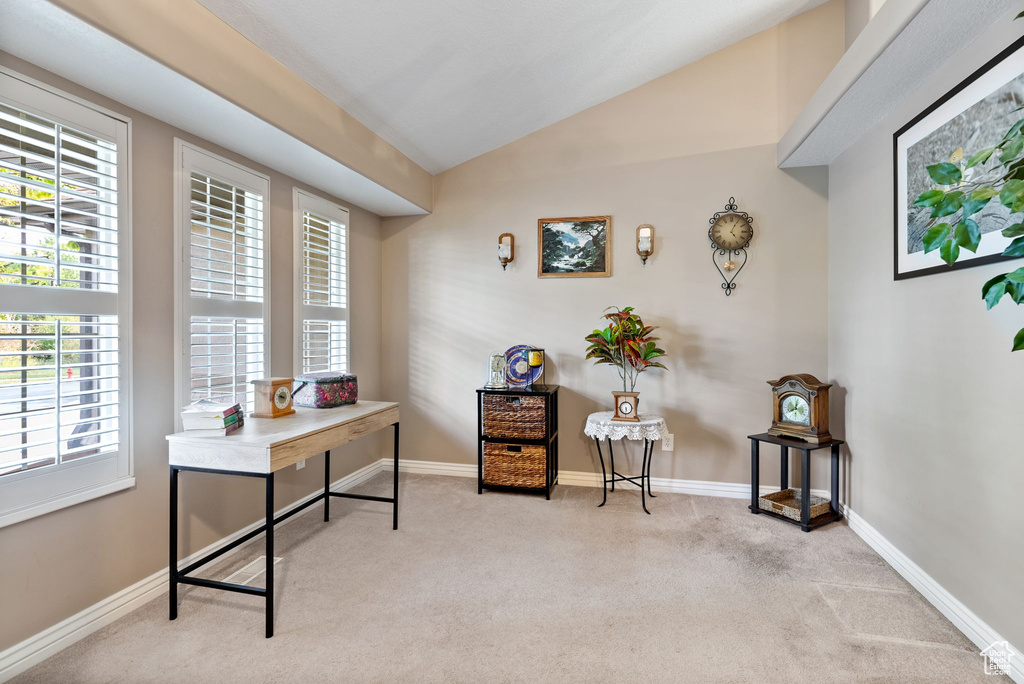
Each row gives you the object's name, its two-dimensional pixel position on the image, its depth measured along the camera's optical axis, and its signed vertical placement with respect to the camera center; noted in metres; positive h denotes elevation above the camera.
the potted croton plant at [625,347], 3.50 -0.05
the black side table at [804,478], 3.11 -0.91
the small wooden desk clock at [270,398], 2.64 -0.31
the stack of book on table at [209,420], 2.23 -0.36
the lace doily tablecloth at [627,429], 3.35 -0.60
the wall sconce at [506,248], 4.06 +0.75
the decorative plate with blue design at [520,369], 3.95 -0.23
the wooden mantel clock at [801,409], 3.22 -0.45
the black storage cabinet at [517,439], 3.70 -0.74
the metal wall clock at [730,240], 3.69 +0.75
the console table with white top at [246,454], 2.08 -0.50
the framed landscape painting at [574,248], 3.97 +0.75
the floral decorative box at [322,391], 2.93 -0.30
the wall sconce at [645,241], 3.79 +0.76
